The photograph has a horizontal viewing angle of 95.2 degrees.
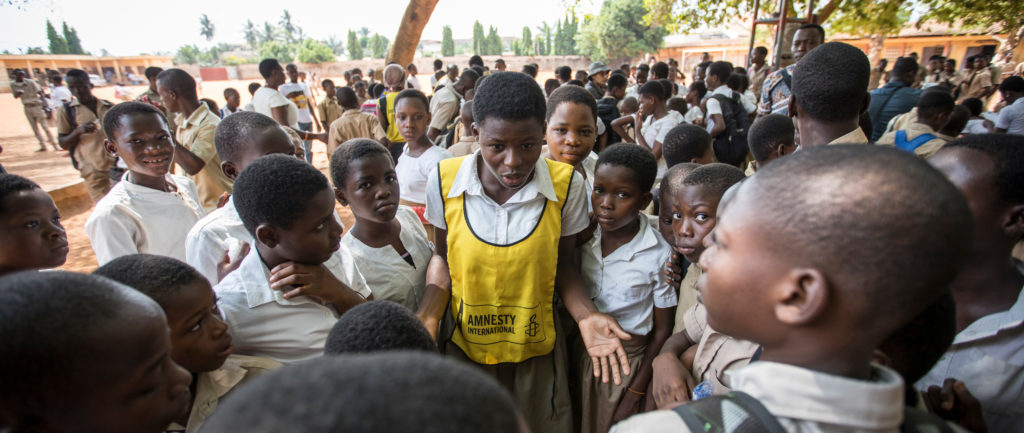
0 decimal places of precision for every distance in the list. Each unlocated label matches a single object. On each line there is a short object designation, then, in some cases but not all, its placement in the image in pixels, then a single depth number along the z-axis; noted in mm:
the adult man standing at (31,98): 10117
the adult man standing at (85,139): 4855
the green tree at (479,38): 53844
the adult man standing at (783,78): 4270
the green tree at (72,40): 54588
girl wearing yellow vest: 1802
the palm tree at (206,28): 84500
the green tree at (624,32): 38000
